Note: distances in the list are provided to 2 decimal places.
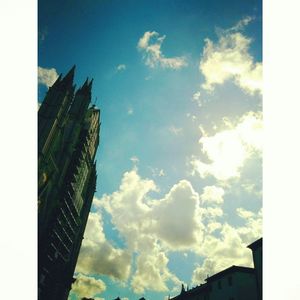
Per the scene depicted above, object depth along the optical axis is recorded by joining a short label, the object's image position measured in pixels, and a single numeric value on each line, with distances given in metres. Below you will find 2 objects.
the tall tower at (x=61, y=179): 30.49
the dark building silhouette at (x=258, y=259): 23.30
